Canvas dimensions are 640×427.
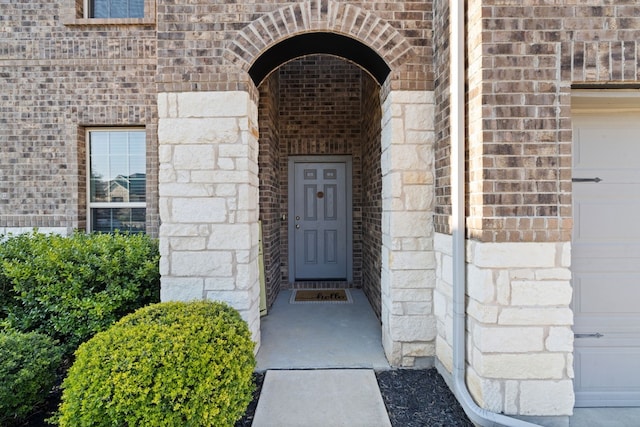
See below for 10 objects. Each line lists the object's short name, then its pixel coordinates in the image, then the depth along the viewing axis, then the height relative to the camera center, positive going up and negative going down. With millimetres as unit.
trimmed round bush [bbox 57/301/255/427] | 1901 -957
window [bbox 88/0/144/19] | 5262 +2952
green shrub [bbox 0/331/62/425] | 2252 -1081
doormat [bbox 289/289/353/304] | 5129 -1355
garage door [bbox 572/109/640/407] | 2684 -307
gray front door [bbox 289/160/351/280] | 6004 -283
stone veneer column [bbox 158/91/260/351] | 3158 +123
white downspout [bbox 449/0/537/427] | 2611 +63
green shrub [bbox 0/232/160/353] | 3160 -712
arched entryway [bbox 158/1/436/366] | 3137 +255
